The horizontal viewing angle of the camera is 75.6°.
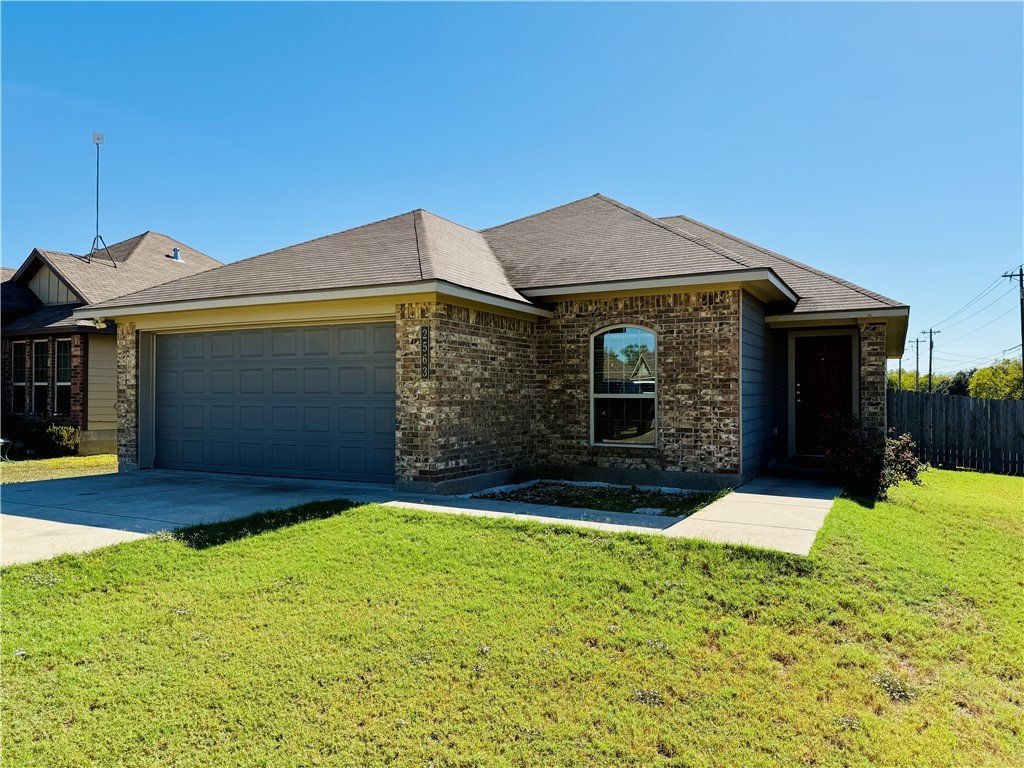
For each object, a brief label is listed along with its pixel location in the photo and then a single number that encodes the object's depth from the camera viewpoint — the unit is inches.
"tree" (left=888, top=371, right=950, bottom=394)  2839.6
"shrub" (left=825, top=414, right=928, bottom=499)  412.8
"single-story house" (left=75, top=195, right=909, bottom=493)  396.5
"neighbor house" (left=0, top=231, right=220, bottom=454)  681.0
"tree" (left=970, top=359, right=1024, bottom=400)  2070.6
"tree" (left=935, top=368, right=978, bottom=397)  2642.7
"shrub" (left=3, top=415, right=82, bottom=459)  669.3
